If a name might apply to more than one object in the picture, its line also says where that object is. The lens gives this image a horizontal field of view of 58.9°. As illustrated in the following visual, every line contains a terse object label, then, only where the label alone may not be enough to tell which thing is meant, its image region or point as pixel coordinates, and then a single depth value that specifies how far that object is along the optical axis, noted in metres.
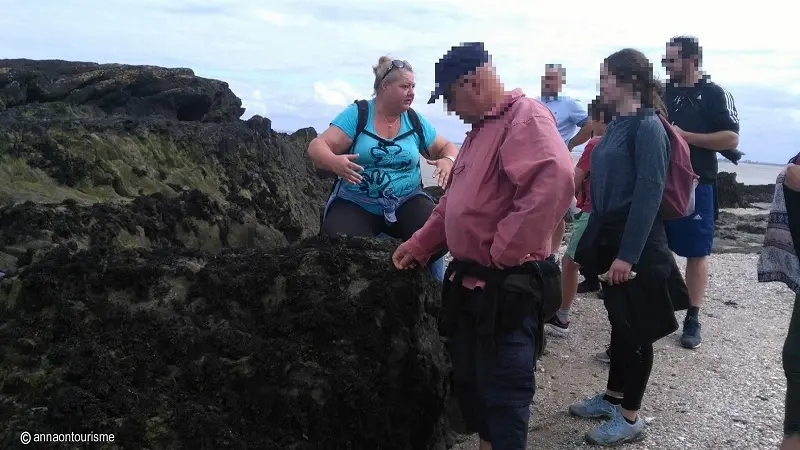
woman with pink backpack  3.71
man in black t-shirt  5.66
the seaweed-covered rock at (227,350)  3.20
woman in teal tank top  4.45
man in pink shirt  2.89
